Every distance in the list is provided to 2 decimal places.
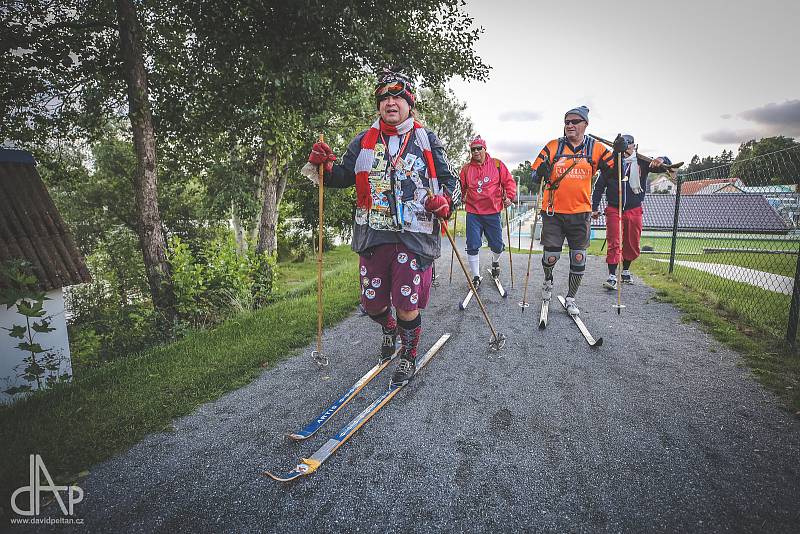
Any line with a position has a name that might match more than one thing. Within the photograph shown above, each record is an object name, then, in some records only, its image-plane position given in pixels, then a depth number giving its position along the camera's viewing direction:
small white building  5.75
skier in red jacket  6.48
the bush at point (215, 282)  6.43
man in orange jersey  4.68
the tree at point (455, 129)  35.38
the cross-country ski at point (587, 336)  4.05
